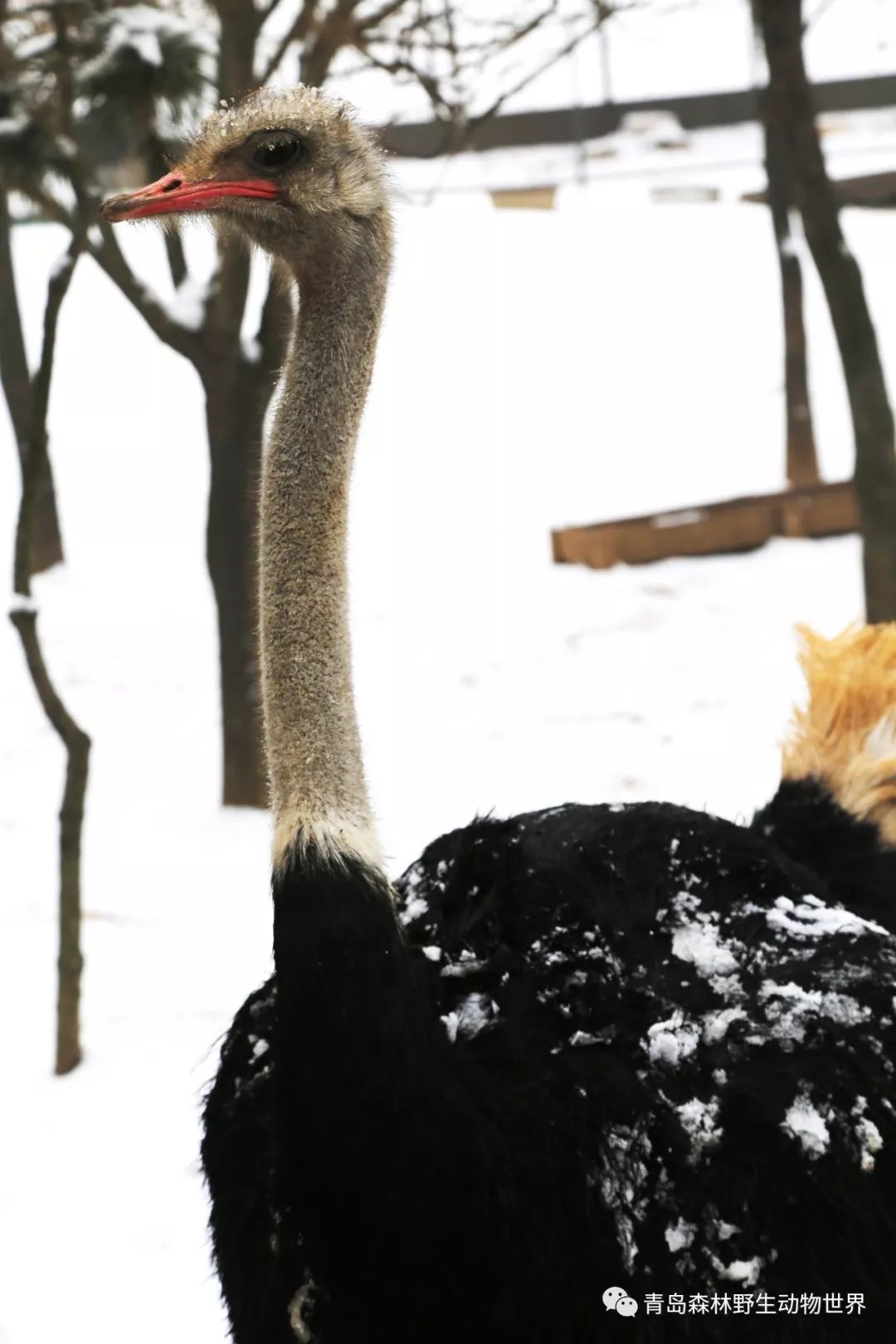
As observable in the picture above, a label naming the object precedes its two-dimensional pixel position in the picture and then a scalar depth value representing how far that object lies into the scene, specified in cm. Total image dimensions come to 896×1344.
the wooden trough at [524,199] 1880
